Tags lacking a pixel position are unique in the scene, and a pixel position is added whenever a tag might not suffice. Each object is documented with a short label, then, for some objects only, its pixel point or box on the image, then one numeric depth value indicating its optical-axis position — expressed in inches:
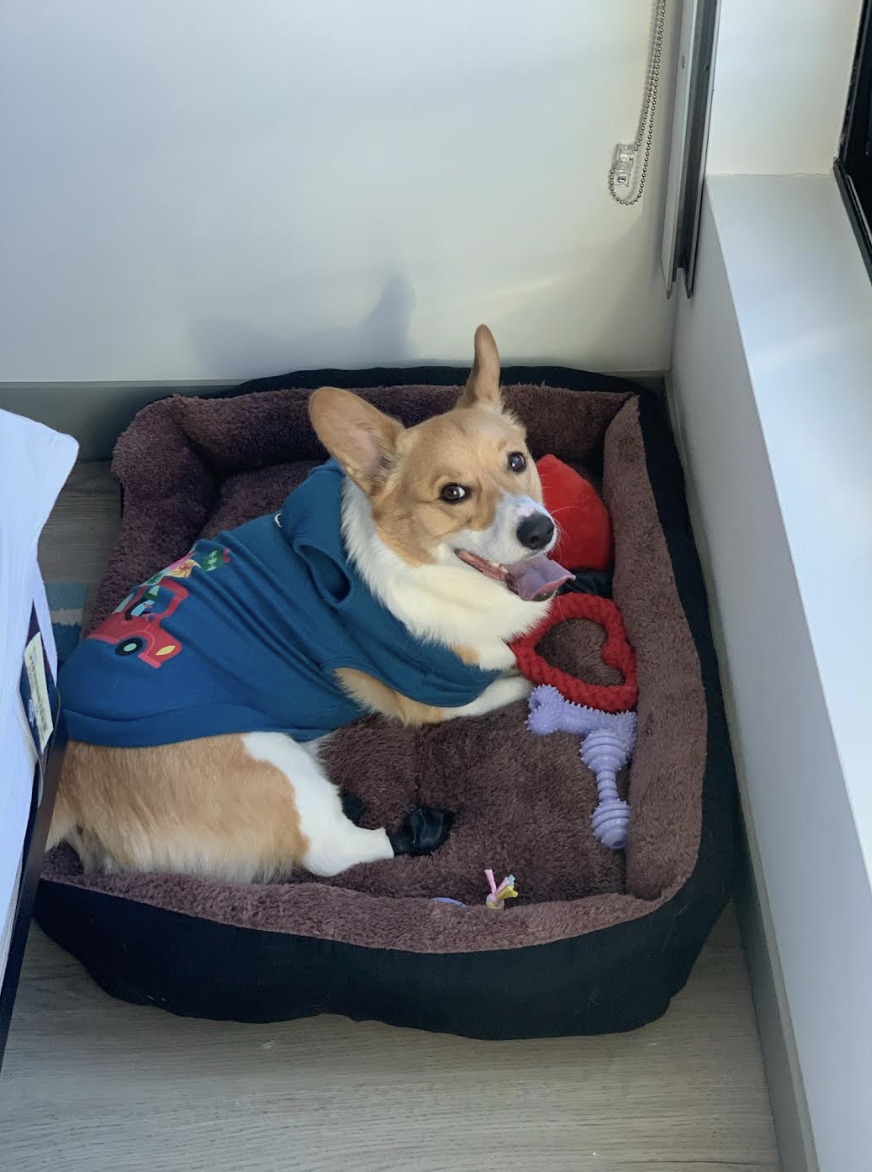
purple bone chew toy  69.5
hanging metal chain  78.6
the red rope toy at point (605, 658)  76.3
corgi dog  65.3
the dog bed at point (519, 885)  60.6
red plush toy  86.4
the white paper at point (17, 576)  48.3
